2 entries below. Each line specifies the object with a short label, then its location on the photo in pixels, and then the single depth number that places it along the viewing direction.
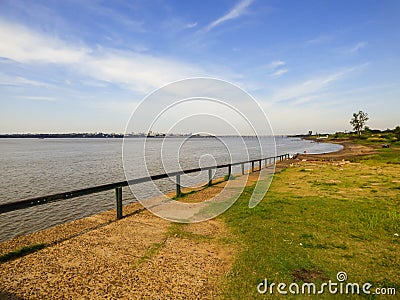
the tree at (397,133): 85.78
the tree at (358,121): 144.38
